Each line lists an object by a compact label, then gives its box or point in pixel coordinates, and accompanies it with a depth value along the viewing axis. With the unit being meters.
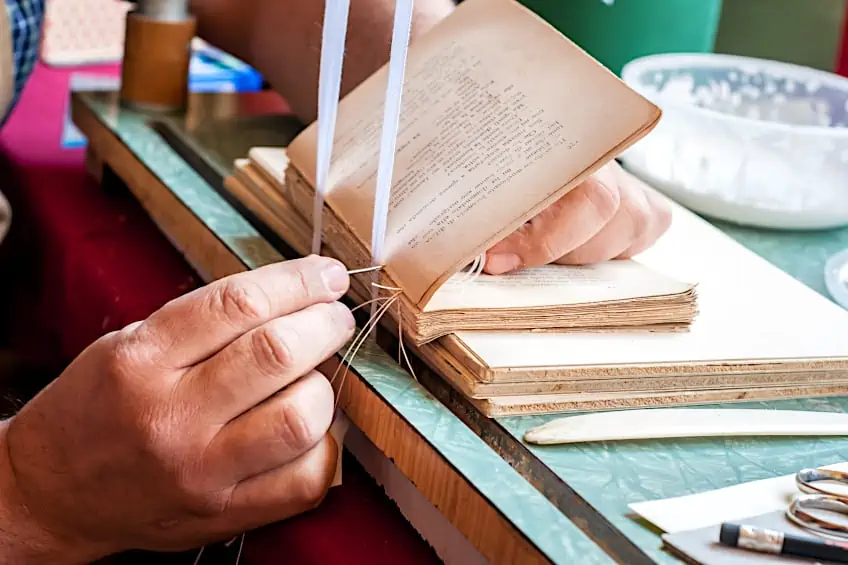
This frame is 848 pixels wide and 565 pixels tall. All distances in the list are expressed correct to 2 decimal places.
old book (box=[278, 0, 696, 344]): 0.92
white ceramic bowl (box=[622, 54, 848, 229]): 1.13
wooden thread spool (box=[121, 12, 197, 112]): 1.23
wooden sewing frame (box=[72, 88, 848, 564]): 0.85
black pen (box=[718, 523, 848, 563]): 0.83
